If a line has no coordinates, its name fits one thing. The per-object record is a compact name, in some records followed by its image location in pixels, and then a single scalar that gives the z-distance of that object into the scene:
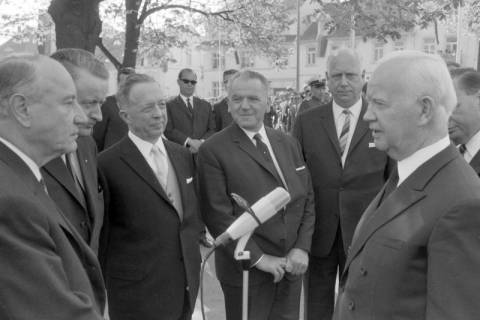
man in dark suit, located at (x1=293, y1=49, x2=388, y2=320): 4.55
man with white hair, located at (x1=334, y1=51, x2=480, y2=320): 1.97
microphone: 2.83
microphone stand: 2.92
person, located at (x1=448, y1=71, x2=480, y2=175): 3.83
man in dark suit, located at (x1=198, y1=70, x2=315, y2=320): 3.95
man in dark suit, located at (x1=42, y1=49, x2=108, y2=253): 2.93
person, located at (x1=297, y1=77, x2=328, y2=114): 11.86
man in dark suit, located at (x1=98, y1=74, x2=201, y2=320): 3.59
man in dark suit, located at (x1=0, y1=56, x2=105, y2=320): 1.78
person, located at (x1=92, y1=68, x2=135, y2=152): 7.52
